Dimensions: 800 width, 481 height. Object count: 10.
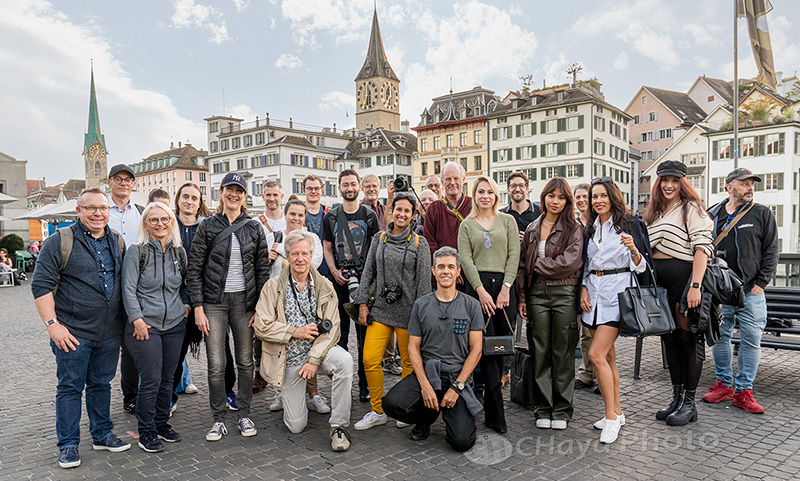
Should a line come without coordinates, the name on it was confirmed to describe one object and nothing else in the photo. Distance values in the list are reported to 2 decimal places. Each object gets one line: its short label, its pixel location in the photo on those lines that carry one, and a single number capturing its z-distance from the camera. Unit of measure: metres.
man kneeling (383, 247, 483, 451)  4.72
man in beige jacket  5.02
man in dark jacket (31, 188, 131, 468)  4.36
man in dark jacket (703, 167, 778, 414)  5.54
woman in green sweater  5.26
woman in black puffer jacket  5.00
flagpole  16.86
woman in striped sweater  4.98
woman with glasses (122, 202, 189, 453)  4.67
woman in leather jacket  5.08
